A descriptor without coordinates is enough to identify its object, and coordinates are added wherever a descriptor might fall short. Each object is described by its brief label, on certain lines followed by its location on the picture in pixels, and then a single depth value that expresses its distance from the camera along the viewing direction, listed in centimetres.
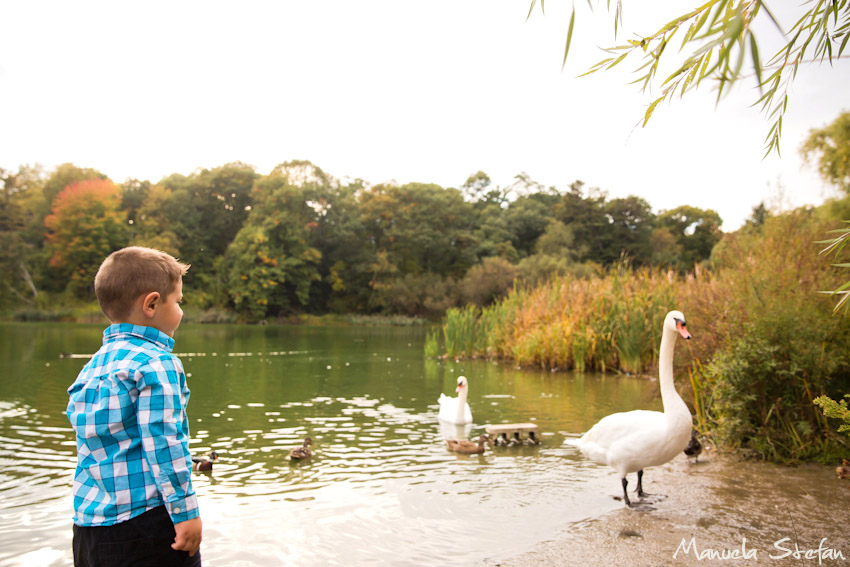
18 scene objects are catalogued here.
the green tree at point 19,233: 4781
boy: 241
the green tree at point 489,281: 4644
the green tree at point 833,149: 2144
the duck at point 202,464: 672
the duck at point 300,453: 730
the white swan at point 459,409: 961
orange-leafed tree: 4928
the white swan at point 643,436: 539
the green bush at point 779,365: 655
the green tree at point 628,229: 5531
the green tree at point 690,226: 6109
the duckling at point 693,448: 688
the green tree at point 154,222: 5069
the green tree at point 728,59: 235
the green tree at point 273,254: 5275
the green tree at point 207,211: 5572
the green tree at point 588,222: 5603
